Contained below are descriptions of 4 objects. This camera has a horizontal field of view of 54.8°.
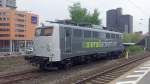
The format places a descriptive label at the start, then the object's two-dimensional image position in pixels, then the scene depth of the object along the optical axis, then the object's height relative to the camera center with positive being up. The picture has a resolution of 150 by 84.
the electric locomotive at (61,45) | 9.29 -0.45
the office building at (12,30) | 45.23 +2.85
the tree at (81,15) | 28.09 +4.80
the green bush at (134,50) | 26.02 -1.97
